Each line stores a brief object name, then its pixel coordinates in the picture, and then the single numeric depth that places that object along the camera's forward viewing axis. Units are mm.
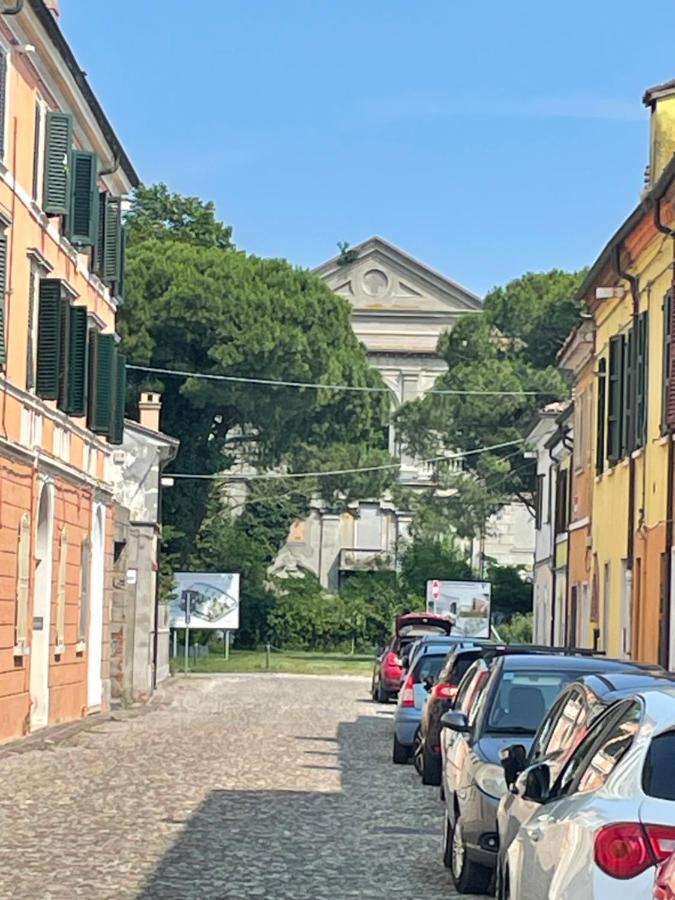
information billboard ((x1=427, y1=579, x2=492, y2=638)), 63250
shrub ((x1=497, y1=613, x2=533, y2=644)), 66050
